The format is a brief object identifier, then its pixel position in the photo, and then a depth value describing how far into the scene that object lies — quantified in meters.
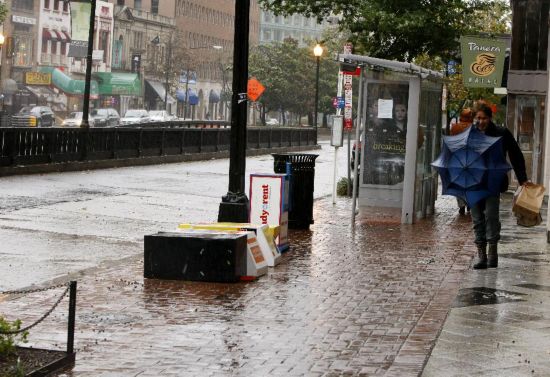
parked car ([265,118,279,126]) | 114.92
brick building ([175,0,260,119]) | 118.12
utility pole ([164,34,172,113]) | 102.50
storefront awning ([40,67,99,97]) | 92.19
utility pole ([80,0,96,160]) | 33.22
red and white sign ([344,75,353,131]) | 25.19
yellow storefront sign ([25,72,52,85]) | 90.12
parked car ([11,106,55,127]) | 64.44
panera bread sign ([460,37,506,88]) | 25.55
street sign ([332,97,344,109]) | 26.77
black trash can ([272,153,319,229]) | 17.70
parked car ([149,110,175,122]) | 78.25
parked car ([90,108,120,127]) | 73.72
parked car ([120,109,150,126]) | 75.19
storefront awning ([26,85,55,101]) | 90.82
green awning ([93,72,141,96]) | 99.00
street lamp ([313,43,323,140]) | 56.09
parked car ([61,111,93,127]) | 68.28
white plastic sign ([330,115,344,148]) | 23.77
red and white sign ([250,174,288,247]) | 14.88
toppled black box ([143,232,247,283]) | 11.77
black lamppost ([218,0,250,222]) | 14.27
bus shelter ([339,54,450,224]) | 20.05
